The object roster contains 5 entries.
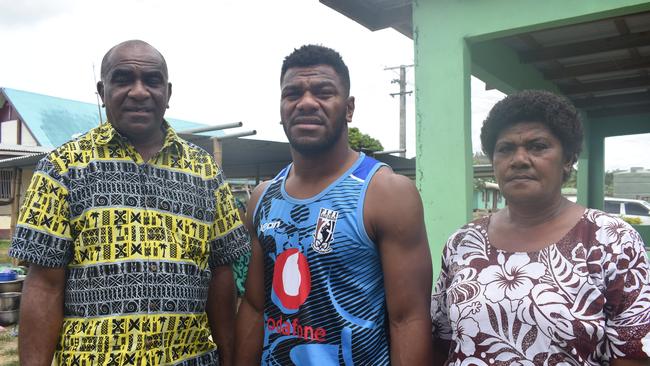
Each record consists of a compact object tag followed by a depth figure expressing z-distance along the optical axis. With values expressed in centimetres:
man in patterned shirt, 168
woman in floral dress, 154
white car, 1353
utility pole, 2286
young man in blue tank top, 180
